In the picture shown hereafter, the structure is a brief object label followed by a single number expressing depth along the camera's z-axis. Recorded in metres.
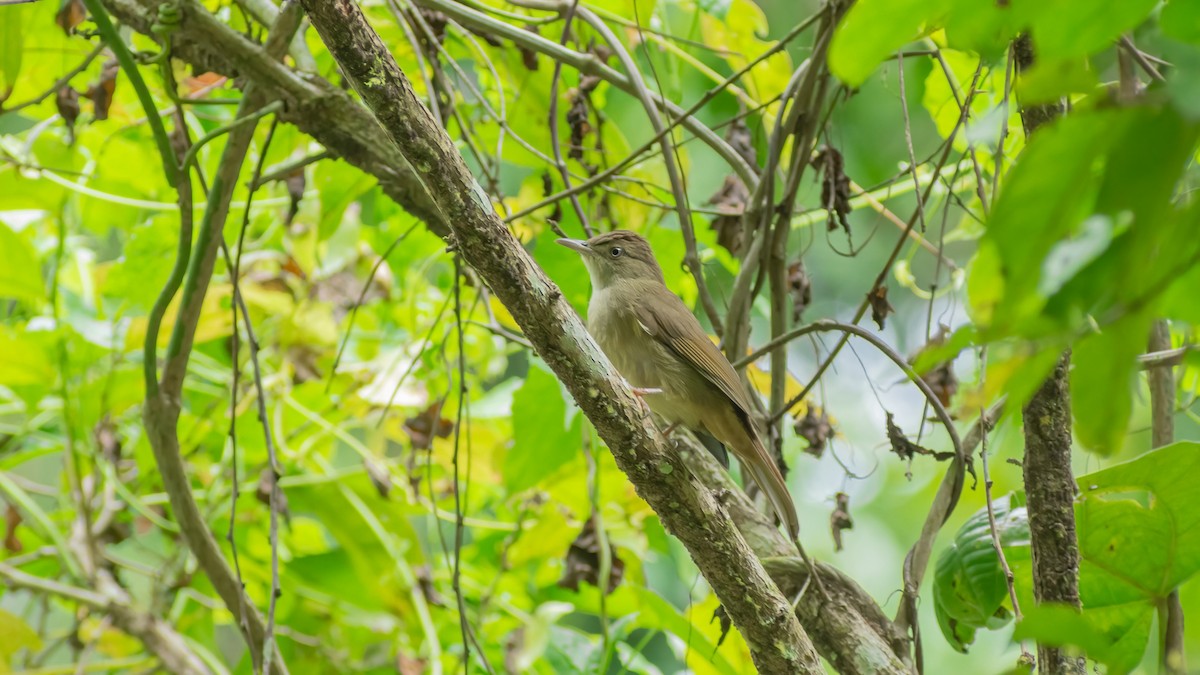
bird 6.45
